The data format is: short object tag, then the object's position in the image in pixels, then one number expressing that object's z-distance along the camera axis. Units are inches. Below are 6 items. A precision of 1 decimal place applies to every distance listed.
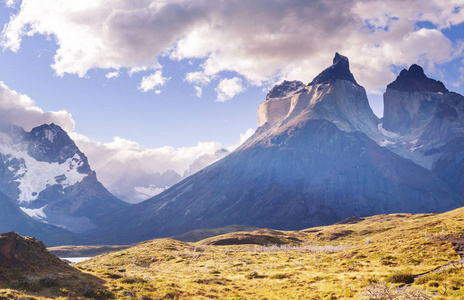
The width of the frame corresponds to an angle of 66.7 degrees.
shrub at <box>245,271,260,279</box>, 2180.1
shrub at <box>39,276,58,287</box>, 1585.9
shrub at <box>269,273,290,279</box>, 2037.4
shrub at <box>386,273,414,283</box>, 1434.5
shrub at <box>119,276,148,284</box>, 1873.8
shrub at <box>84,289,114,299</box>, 1537.9
